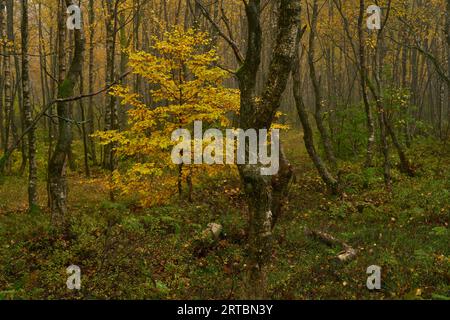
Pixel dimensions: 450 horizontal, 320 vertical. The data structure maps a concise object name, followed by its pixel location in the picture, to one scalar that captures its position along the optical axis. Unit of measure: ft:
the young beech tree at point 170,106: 37.11
